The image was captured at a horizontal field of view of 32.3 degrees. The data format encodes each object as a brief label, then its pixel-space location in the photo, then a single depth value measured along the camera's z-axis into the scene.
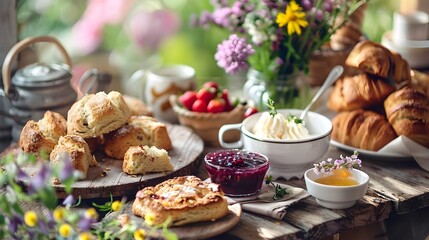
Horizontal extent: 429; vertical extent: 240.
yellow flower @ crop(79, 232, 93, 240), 1.71
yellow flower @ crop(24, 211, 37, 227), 1.68
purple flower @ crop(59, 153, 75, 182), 1.66
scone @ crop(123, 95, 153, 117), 2.82
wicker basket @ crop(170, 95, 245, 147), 2.76
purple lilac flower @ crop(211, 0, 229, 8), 2.92
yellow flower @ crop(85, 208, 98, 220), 1.70
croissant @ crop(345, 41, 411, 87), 2.70
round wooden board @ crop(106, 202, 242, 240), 1.99
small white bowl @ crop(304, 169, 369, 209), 2.18
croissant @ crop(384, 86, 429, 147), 2.56
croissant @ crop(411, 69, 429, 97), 2.88
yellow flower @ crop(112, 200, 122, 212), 1.81
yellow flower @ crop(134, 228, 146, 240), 1.83
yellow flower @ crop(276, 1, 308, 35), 2.66
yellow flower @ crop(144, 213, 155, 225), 1.93
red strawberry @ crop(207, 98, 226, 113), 2.77
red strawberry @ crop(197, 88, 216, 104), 2.81
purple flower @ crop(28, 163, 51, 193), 1.68
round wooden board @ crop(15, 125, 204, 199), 2.28
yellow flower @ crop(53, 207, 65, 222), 1.69
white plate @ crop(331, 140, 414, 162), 2.57
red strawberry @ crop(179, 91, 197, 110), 2.84
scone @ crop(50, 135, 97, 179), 2.30
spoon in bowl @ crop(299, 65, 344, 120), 2.69
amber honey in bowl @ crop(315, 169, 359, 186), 2.25
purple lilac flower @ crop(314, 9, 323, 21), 2.79
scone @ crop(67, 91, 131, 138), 2.40
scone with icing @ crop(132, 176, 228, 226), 2.01
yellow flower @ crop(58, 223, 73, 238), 1.66
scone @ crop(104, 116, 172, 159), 2.48
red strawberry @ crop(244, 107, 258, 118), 2.80
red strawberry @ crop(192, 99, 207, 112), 2.79
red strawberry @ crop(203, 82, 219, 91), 2.86
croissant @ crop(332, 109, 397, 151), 2.60
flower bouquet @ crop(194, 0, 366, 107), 2.69
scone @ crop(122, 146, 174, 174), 2.35
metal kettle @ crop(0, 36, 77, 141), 2.69
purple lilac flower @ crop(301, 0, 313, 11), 2.76
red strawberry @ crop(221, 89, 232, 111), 2.82
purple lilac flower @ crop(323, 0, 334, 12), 2.79
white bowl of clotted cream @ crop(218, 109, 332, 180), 2.39
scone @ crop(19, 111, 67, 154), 2.44
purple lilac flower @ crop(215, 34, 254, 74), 2.68
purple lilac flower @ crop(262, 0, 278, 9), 2.73
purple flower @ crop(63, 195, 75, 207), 1.80
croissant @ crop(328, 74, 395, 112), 2.70
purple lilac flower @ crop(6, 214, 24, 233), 1.80
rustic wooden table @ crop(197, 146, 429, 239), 2.11
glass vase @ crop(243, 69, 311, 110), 2.90
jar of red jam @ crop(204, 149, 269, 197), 2.22
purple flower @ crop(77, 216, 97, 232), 1.70
